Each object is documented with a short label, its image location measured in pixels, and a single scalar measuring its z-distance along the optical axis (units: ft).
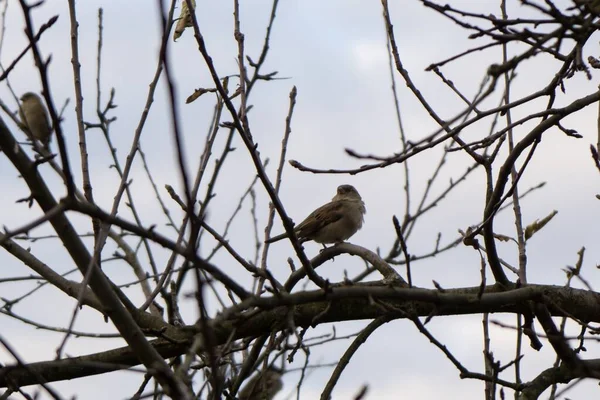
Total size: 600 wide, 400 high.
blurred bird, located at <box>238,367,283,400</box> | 25.09
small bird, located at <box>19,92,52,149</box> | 46.75
